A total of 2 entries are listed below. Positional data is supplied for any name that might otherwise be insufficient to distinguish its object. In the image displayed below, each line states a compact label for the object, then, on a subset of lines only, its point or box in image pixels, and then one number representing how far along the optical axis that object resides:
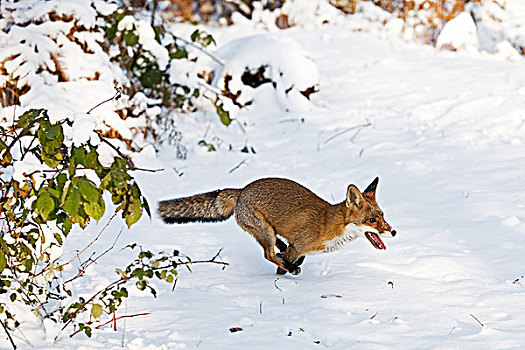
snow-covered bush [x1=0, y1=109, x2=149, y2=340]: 6.07
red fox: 10.35
